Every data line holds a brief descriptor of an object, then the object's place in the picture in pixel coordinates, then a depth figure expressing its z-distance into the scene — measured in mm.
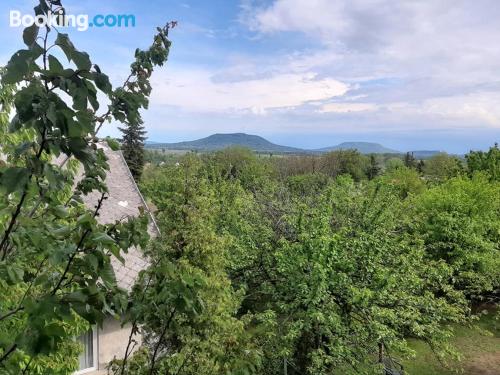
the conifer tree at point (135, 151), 49812
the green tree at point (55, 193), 1444
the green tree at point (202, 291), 4855
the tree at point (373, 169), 64188
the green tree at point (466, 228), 15906
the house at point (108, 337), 10234
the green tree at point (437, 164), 59081
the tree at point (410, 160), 73312
